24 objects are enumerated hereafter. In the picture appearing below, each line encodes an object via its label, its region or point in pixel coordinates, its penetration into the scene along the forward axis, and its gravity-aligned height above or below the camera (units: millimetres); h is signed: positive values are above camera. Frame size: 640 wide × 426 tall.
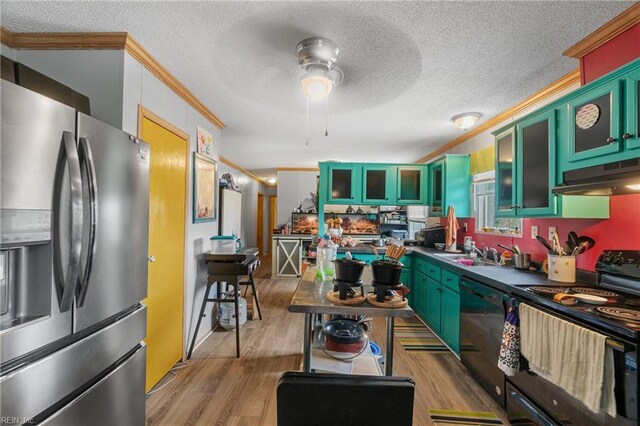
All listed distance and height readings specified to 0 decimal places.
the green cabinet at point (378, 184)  4547 +524
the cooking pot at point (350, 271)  1346 -264
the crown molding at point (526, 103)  2217 +1104
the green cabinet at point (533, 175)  1940 +347
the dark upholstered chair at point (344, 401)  896 -595
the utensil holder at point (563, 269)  1962 -351
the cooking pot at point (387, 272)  1312 -261
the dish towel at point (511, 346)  1730 -795
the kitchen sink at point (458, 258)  2967 -473
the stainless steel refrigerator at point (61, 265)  881 -199
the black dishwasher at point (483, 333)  1992 -914
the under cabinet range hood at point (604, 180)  1417 +221
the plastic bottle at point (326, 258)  1978 -313
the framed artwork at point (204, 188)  2737 +269
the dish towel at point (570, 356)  1252 -691
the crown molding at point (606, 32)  1551 +1119
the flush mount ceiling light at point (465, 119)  2998 +1066
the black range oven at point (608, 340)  1179 -515
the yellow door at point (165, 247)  2082 -276
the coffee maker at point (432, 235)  4188 -274
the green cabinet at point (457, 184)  3826 +456
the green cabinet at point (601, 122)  1434 +565
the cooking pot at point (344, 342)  1589 -725
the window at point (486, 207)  3193 +141
